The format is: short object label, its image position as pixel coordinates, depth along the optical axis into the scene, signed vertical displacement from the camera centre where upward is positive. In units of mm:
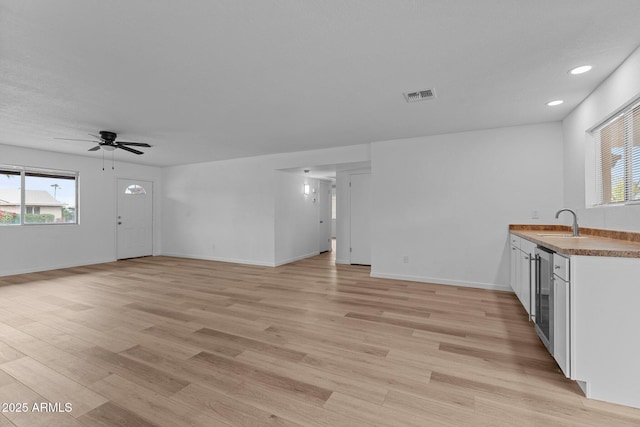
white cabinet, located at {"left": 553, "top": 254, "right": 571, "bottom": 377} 1967 -734
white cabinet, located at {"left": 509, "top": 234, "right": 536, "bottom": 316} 2928 -677
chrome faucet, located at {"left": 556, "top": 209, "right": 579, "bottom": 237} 3002 -185
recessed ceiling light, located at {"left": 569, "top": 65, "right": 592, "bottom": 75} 2572 +1316
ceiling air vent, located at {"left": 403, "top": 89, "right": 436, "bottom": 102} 3095 +1317
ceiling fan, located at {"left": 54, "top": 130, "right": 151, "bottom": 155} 4523 +1152
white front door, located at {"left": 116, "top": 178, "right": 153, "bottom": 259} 7391 -134
